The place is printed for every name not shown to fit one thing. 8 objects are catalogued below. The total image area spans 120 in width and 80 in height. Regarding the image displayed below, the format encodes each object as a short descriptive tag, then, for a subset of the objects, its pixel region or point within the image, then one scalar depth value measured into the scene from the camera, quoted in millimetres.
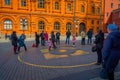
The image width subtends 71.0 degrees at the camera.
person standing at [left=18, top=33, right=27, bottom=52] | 7670
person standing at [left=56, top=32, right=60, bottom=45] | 11185
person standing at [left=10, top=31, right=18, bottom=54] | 7050
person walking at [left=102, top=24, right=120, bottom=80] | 2395
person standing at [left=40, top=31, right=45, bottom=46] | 10478
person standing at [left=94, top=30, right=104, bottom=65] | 4484
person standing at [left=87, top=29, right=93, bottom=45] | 11082
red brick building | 26508
